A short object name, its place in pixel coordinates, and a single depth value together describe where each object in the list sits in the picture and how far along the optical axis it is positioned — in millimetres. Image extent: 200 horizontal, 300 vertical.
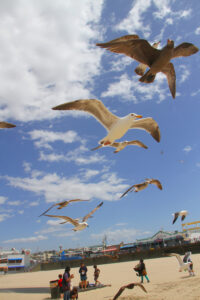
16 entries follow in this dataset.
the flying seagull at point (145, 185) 7920
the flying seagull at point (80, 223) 10037
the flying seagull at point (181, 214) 9522
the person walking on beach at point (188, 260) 12242
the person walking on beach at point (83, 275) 11867
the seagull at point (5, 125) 4896
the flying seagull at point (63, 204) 8988
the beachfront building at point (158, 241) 43188
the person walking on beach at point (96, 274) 12431
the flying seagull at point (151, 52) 4938
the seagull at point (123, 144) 7907
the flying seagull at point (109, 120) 6277
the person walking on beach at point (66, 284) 7641
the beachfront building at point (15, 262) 58644
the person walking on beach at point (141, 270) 12202
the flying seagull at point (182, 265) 10573
